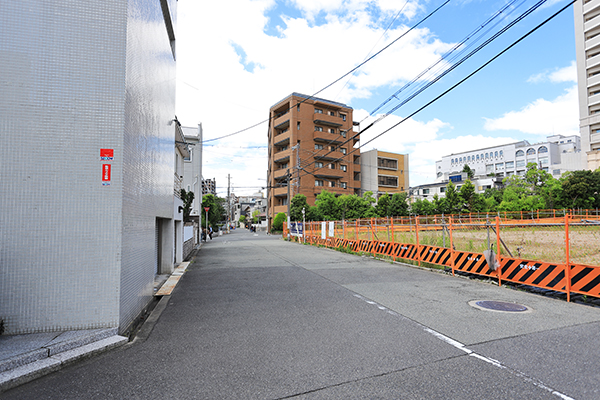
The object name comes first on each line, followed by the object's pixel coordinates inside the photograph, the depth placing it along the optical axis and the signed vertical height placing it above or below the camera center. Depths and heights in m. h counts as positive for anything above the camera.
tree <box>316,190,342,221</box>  52.16 +0.90
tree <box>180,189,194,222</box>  20.33 +0.57
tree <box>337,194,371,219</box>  53.34 +0.95
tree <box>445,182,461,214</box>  49.31 +1.76
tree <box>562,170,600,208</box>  42.44 +3.05
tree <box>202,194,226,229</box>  52.61 +0.08
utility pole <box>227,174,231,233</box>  64.89 +6.07
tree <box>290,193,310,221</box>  51.88 +1.17
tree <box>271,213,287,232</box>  57.39 -1.26
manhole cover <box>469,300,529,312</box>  6.36 -1.81
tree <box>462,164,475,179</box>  88.42 +11.03
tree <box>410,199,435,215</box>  54.78 +0.82
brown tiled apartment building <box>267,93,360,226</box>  59.38 +12.08
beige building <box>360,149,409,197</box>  73.06 +9.05
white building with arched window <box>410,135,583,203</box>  84.25 +14.84
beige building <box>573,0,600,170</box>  51.09 +21.35
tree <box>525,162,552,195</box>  49.49 +5.19
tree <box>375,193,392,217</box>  54.94 +1.12
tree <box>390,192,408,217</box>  53.91 +1.26
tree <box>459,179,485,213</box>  49.19 +1.93
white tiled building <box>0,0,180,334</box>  4.53 +0.66
